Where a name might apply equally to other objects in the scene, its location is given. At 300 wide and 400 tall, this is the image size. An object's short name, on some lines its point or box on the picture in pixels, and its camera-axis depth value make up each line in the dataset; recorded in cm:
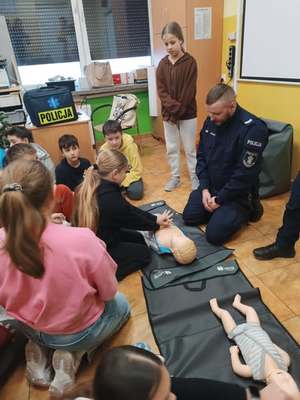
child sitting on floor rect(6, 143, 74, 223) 191
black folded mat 128
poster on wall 321
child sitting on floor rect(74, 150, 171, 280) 157
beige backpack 363
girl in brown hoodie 252
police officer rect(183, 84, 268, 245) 196
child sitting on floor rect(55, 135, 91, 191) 243
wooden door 320
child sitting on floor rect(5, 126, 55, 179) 234
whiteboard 235
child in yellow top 272
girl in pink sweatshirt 88
